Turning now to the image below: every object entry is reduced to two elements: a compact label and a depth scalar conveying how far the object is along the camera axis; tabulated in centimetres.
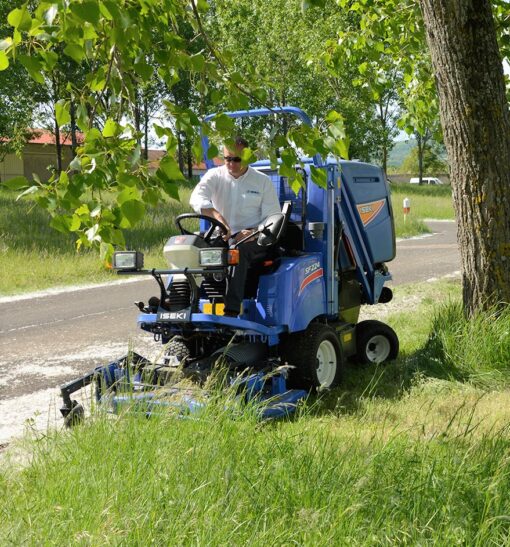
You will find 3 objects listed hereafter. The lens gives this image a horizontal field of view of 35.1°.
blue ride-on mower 541
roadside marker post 2647
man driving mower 610
